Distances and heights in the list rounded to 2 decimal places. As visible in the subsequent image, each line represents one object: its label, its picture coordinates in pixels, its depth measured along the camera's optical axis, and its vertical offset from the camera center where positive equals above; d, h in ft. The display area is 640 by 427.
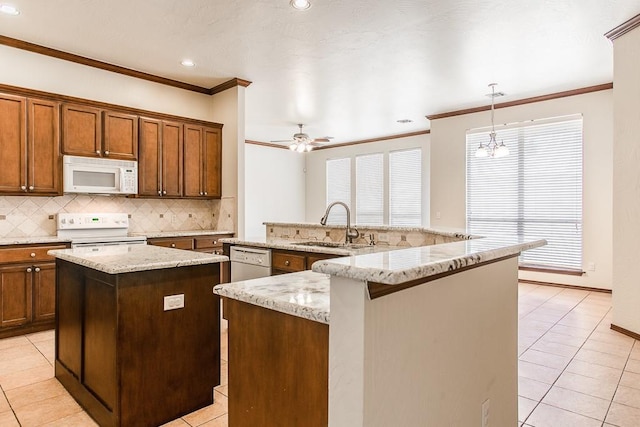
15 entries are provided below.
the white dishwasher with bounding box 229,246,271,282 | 12.16 -1.69
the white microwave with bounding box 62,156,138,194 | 13.05 +1.34
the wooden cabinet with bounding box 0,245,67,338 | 11.47 -2.43
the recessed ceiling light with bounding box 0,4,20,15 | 10.23 +5.57
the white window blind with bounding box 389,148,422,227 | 27.02 +1.84
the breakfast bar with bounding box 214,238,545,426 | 3.21 -1.28
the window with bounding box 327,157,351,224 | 31.37 +2.37
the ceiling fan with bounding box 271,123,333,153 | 20.59 +3.78
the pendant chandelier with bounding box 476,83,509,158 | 16.34 +2.80
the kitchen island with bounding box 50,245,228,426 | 6.59 -2.32
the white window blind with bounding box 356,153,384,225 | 29.35 +1.85
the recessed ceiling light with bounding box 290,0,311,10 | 9.89 +5.54
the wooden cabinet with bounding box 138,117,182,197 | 15.05 +2.20
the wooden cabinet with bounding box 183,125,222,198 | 16.33 +2.25
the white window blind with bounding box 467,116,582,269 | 17.97 +1.22
